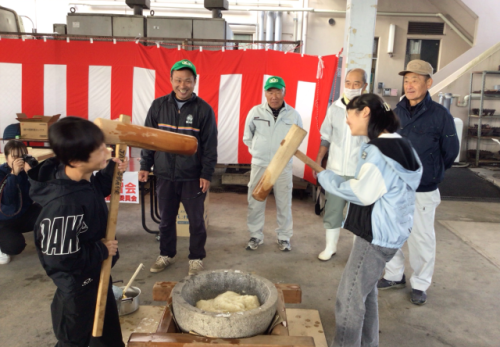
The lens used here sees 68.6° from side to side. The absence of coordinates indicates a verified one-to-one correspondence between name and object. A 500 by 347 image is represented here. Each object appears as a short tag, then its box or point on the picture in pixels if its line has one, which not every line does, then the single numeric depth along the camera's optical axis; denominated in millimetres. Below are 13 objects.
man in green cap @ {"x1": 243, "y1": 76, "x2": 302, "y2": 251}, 3910
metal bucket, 2479
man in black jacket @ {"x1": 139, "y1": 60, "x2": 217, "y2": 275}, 3088
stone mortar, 1562
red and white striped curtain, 5914
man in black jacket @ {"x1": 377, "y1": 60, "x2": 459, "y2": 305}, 2775
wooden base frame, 1506
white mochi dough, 1748
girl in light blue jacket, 1765
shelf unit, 9031
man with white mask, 3443
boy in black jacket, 1503
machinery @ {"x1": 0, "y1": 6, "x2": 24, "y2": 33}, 7129
